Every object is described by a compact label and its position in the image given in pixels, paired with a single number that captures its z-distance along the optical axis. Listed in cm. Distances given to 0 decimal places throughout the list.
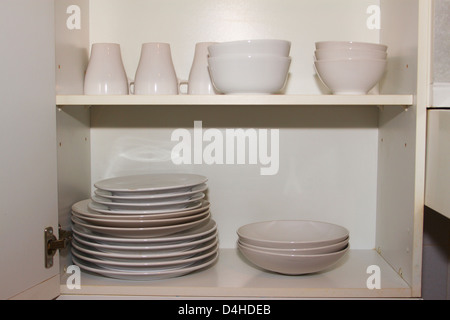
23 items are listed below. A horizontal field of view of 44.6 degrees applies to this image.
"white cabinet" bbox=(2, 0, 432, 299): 115
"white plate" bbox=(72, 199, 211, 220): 101
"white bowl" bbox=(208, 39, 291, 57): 98
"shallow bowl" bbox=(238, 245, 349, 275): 100
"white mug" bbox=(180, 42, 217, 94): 108
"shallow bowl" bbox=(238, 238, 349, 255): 100
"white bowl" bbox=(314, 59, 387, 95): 100
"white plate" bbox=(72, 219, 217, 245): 101
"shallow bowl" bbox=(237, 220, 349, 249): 110
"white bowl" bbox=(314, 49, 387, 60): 99
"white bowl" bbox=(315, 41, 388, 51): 99
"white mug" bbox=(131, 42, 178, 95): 107
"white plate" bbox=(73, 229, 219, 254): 101
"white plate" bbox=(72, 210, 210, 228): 100
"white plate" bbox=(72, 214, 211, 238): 101
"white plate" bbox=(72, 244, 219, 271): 101
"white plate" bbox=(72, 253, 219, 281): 101
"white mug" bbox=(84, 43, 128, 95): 108
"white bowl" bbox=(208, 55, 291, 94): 98
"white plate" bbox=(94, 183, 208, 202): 102
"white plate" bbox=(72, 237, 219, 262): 101
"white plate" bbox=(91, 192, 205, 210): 102
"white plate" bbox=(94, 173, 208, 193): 103
